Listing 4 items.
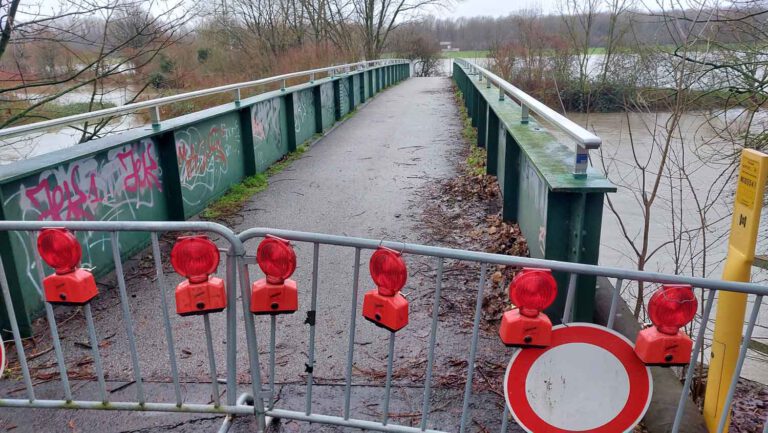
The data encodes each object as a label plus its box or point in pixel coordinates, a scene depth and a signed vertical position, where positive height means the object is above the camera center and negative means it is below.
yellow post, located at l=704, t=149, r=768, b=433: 2.60 -1.07
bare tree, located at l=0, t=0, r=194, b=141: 7.29 +0.23
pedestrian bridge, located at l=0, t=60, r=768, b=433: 2.85 -1.78
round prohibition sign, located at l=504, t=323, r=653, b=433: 2.43 -1.38
